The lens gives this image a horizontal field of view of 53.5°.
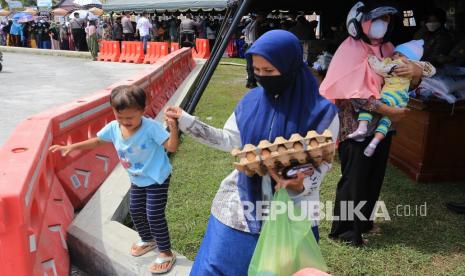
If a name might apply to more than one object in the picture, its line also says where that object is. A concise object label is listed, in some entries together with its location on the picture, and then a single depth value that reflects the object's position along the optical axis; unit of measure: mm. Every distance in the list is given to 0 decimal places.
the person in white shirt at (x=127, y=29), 23072
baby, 3393
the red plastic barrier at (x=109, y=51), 20438
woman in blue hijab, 2107
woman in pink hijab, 3389
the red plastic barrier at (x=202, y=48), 19297
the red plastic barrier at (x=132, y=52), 19686
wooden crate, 5102
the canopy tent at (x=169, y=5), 19703
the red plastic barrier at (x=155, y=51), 18802
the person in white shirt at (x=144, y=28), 20312
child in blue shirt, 2900
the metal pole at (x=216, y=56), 5039
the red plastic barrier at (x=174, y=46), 18344
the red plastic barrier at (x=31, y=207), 2332
